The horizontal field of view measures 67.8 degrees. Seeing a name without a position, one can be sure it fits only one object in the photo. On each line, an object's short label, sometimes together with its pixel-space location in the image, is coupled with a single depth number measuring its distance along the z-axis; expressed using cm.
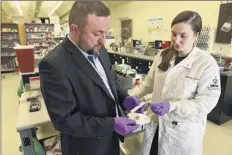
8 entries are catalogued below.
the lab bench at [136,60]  367
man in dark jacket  90
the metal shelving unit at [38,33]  766
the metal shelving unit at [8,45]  716
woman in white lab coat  113
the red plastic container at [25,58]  221
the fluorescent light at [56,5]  913
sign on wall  570
